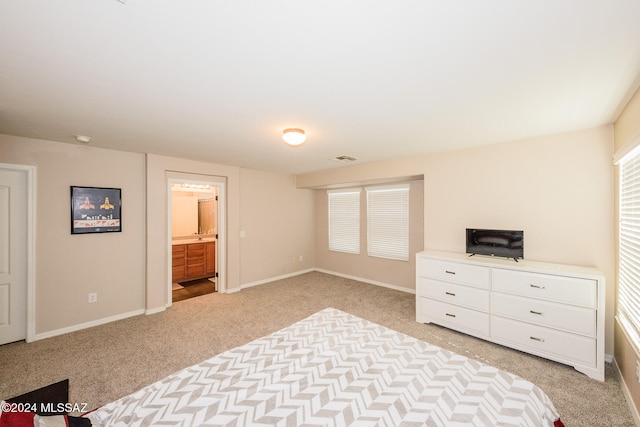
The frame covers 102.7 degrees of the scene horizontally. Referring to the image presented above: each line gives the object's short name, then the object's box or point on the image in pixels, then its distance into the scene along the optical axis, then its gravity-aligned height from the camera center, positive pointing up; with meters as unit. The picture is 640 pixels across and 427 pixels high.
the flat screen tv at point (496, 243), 3.04 -0.35
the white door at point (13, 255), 2.99 -0.49
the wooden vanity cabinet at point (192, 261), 5.61 -1.07
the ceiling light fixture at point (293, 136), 2.63 +0.81
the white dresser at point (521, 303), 2.40 -0.99
